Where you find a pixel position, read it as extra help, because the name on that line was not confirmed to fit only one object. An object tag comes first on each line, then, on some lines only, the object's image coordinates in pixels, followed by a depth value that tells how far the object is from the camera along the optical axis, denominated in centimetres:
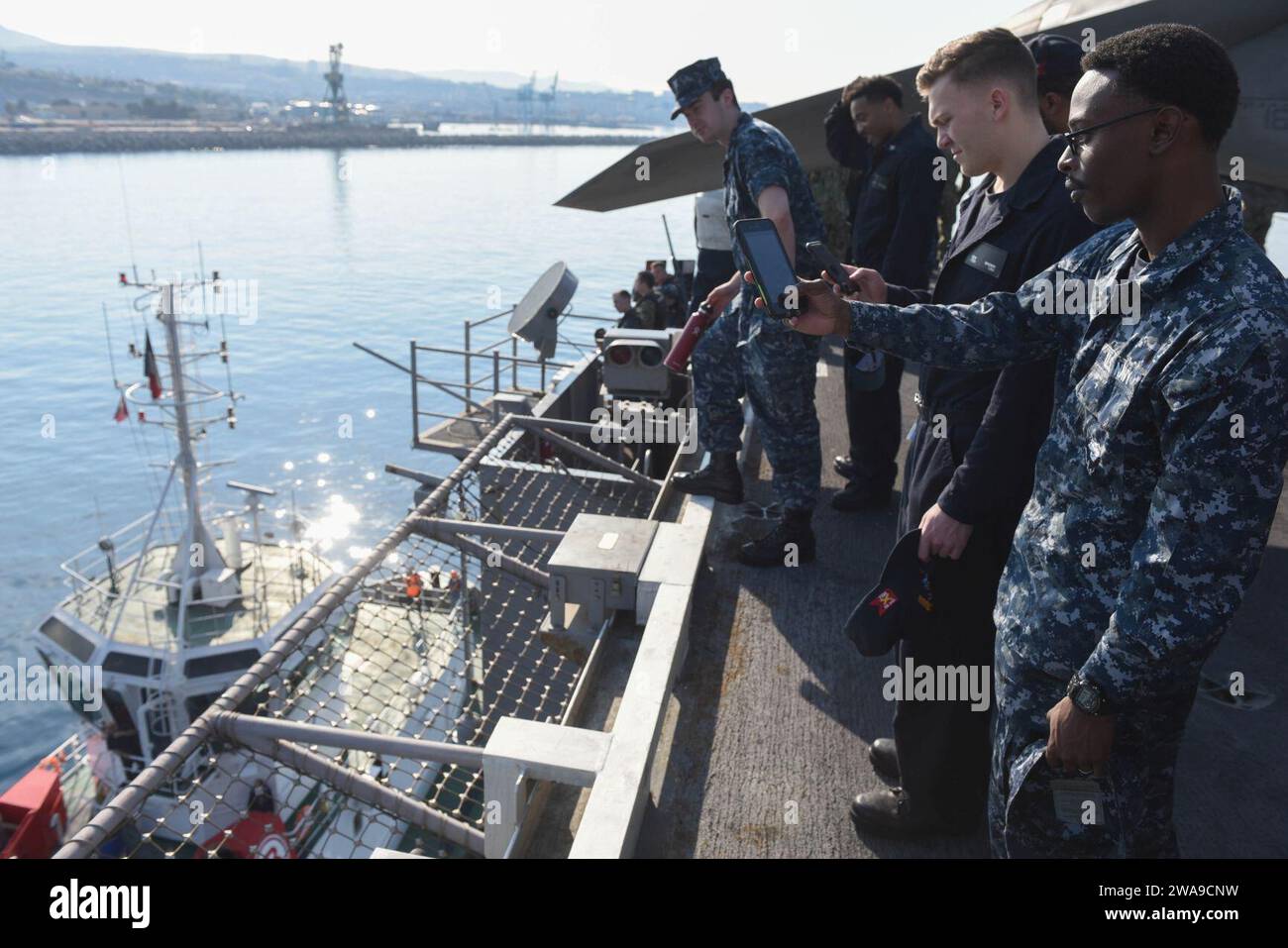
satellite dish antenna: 1184
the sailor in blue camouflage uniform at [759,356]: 414
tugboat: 2192
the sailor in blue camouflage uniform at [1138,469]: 169
